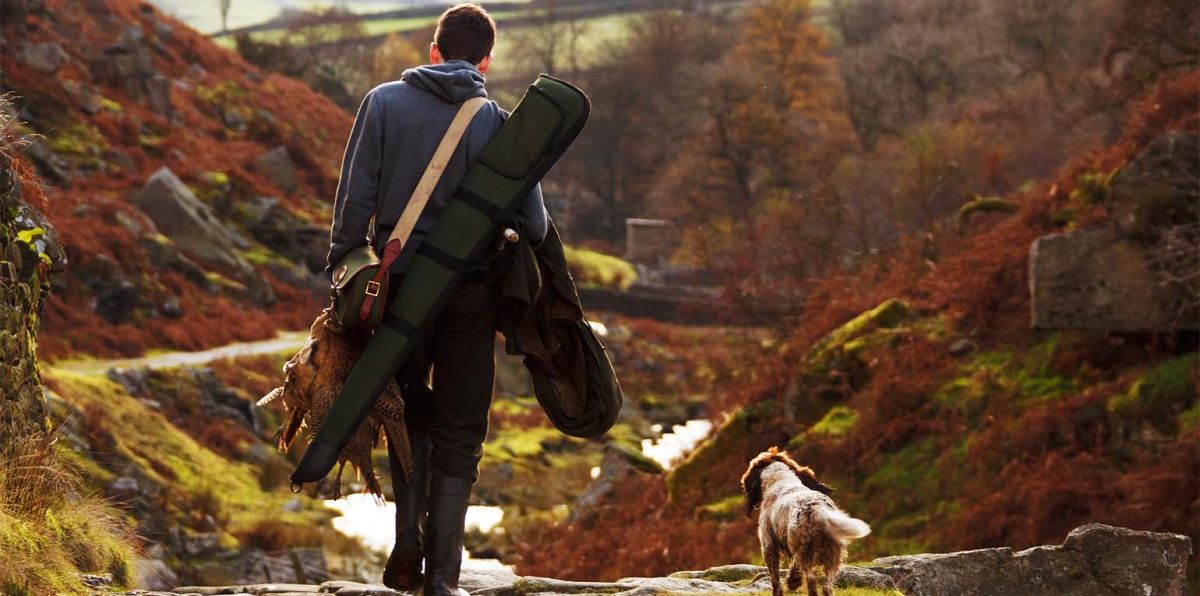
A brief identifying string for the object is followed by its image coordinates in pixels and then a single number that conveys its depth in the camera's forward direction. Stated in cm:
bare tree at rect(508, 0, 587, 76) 8488
